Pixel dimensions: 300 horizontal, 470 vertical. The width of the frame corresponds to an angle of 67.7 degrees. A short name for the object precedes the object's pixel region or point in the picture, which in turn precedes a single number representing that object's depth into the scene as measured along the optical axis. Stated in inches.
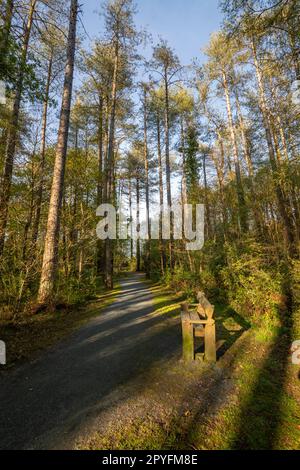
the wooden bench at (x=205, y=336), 139.8
